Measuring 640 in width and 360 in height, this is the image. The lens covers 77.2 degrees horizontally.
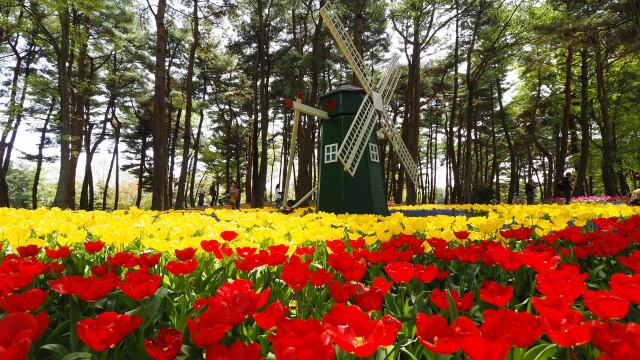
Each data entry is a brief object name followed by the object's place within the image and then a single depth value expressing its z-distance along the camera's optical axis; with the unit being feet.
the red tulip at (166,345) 3.86
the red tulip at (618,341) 3.23
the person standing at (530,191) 69.15
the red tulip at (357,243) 9.43
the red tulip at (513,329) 3.65
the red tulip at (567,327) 3.64
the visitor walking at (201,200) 97.76
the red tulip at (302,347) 3.08
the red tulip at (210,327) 3.96
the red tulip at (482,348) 3.19
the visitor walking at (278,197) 78.87
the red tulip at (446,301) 5.31
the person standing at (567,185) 49.70
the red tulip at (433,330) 3.97
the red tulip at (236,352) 3.49
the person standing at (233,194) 62.77
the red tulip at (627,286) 4.61
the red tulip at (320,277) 6.11
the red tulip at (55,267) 7.37
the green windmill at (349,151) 39.29
